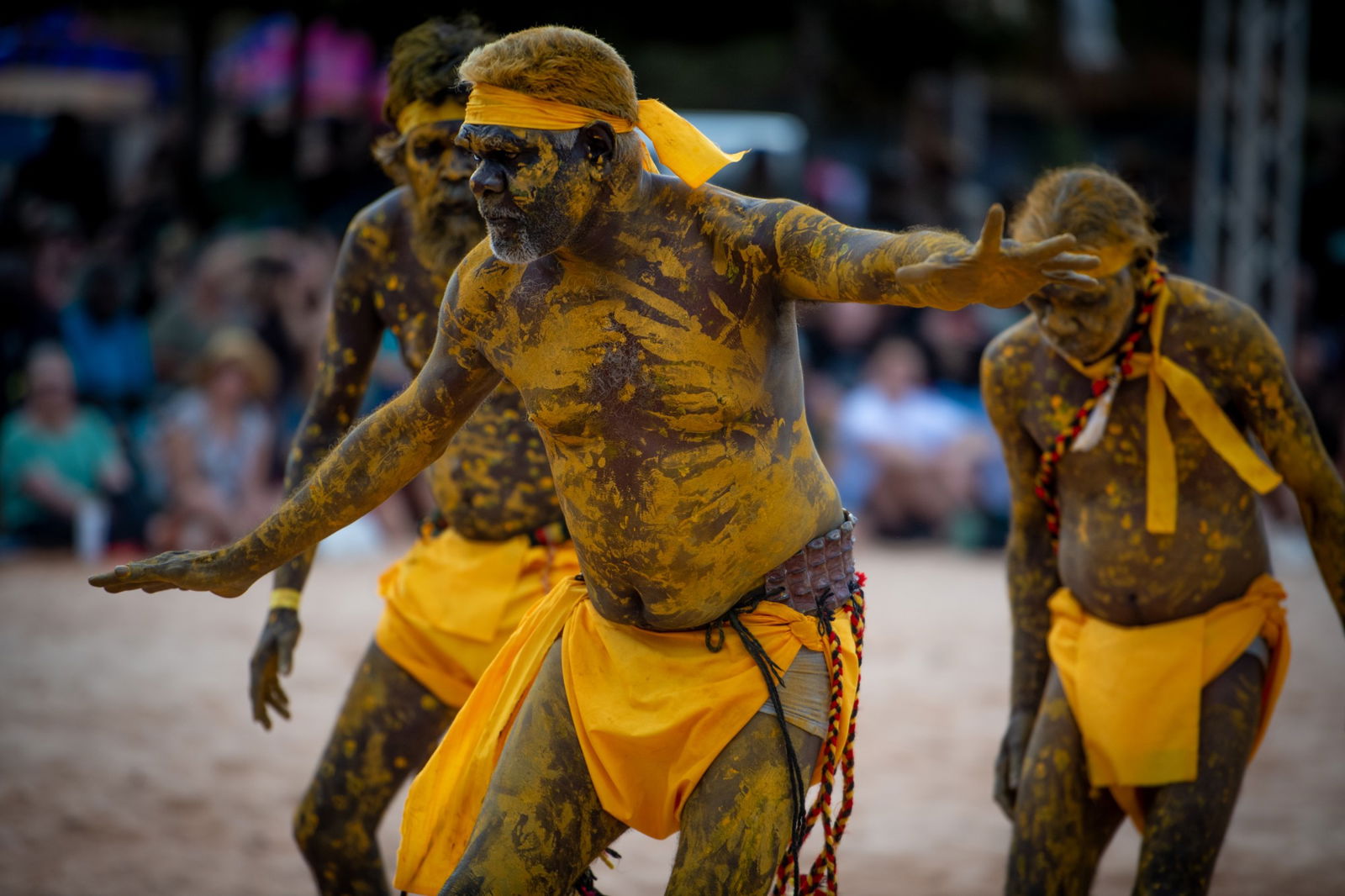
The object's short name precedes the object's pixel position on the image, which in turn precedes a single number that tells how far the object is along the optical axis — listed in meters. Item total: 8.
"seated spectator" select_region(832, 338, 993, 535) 22.52
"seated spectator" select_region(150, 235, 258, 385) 20.98
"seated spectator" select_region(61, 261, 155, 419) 20.12
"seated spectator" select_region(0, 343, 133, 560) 18.91
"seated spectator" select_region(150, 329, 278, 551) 19.16
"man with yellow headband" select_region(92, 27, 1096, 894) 5.51
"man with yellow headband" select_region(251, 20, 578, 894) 7.68
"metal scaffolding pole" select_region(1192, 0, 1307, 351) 23.34
